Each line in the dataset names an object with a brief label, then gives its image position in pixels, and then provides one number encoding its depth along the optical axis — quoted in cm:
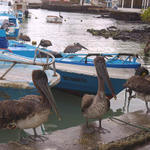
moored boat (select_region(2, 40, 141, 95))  1134
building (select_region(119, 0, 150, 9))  8219
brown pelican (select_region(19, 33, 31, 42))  2322
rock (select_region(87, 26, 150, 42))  3786
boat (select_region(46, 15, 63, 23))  6326
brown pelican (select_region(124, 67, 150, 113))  812
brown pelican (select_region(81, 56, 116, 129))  625
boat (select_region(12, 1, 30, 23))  5404
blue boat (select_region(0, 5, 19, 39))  2118
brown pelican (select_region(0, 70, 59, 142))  545
